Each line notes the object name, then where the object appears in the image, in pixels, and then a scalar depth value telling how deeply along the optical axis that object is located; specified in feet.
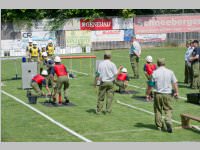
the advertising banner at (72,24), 154.92
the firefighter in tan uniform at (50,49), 92.47
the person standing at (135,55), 85.25
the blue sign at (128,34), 159.37
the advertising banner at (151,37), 161.07
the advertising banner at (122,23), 159.12
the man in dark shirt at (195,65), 73.34
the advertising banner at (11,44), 145.89
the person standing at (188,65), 75.25
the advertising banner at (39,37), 147.64
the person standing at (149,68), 64.85
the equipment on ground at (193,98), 61.77
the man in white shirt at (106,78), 54.90
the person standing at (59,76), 60.23
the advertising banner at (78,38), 151.02
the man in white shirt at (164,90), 46.96
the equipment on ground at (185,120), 49.11
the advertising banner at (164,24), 162.23
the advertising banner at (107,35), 155.33
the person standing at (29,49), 89.51
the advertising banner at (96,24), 155.84
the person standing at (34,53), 89.04
